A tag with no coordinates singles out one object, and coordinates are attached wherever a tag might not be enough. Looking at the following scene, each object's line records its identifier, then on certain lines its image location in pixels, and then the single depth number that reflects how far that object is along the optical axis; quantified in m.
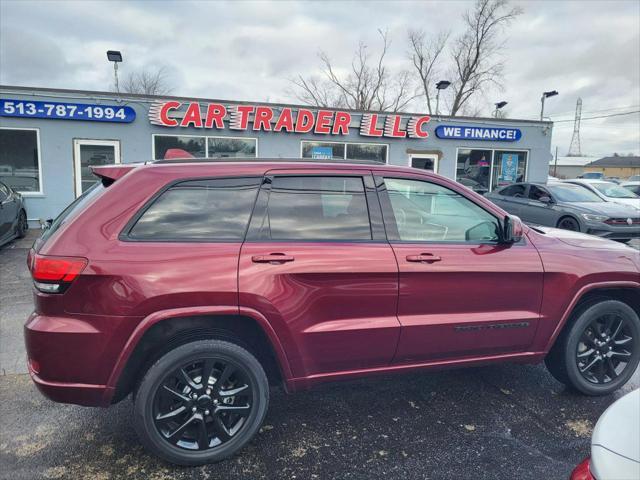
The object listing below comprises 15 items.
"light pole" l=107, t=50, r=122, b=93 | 14.24
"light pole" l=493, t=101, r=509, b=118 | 19.84
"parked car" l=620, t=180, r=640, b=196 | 20.94
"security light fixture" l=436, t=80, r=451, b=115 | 18.61
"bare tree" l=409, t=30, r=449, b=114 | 38.56
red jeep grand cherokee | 2.49
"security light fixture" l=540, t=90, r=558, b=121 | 19.30
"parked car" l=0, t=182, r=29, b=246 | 8.73
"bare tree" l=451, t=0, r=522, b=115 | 34.54
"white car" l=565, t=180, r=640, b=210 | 12.66
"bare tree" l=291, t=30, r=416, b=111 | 37.00
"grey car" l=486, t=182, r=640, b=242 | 9.98
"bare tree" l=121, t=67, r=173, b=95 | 36.56
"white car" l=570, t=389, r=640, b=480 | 1.45
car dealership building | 11.72
